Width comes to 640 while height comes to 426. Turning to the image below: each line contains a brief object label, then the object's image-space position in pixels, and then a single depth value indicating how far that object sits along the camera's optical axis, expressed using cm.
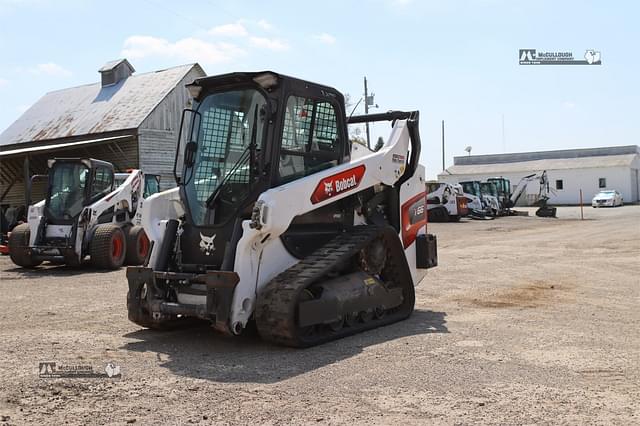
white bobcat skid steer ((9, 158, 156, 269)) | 1545
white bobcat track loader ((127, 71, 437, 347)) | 685
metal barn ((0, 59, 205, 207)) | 3116
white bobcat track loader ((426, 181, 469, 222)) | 3516
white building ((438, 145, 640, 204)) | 6162
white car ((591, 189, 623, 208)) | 5238
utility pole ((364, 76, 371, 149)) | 4739
